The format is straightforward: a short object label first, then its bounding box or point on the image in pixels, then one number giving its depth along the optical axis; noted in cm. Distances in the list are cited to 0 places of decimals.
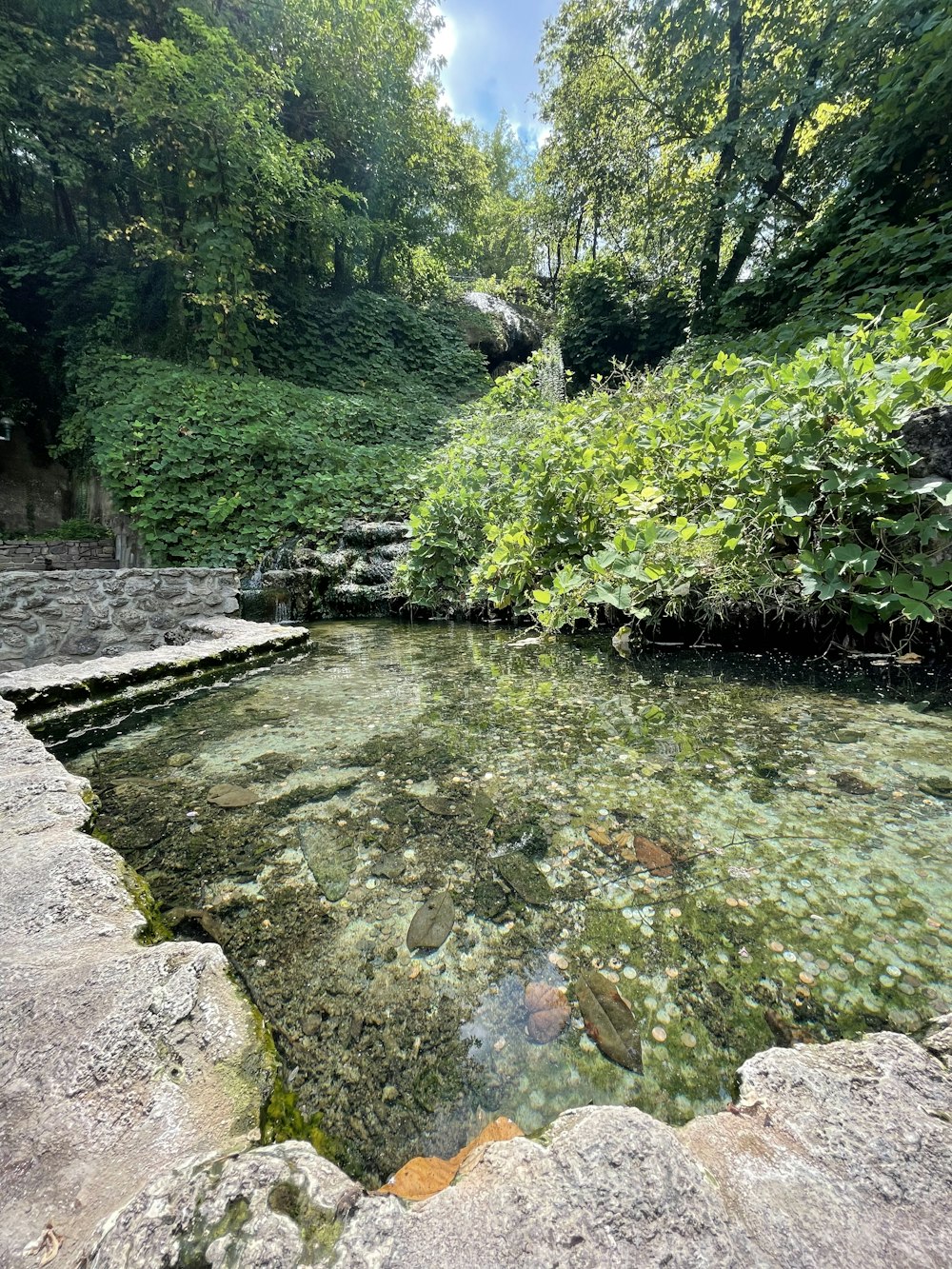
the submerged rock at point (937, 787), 146
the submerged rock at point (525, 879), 121
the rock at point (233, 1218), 47
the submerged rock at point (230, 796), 168
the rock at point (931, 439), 234
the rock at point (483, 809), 153
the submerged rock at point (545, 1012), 89
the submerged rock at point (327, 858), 127
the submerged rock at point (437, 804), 159
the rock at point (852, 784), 150
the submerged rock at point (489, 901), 118
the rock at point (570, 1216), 48
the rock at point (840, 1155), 49
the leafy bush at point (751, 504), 236
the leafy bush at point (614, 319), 1234
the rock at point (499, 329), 1563
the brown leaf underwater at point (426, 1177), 65
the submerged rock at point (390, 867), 131
